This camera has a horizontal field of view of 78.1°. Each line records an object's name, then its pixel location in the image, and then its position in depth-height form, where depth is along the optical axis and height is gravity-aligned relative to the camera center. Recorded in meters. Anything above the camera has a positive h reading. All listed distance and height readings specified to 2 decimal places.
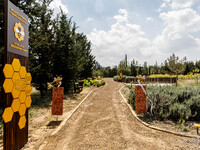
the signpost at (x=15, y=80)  3.30 -0.12
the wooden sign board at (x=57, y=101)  6.59 -1.33
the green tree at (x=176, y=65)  32.85 +3.03
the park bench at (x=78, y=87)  14.92 -1.30
